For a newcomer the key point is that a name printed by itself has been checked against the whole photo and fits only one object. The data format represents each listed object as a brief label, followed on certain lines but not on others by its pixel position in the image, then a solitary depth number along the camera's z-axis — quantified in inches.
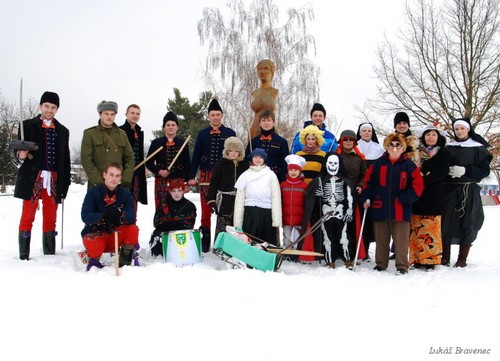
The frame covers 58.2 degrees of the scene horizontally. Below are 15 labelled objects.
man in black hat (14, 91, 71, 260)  185.6
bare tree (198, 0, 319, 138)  609.9
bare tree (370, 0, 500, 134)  593.9
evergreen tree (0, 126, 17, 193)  1165.7
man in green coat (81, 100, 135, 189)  192.4
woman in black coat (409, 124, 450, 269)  187.5
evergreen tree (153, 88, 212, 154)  1135.6
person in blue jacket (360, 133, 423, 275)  180.4
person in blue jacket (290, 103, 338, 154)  215.6
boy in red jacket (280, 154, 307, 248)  194.5
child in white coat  190.1
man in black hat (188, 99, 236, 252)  219.6
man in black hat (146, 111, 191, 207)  216.8
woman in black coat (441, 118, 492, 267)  196.7
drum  179.0
